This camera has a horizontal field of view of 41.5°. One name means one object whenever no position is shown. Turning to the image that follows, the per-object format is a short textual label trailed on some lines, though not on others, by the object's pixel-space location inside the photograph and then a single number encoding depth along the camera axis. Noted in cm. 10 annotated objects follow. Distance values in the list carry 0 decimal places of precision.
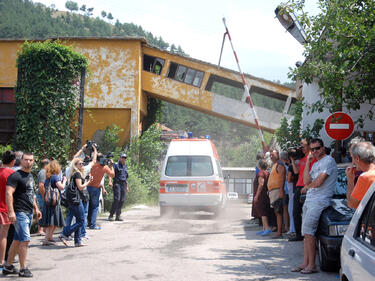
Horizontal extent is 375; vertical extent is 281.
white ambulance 1508
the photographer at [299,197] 953
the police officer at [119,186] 1392
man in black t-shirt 661
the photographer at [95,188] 1181
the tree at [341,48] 938
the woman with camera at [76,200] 929
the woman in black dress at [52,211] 913
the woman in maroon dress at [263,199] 1116
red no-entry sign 1061
